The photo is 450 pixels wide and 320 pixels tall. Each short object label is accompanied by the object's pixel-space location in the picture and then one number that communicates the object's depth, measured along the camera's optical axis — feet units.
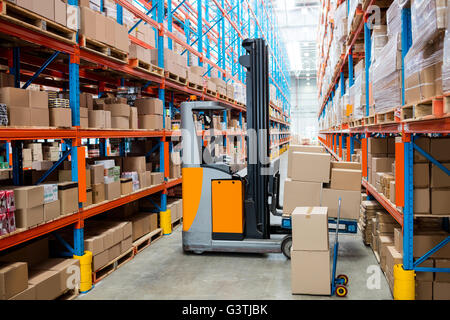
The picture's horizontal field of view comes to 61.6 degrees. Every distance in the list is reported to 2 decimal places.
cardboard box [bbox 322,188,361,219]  16.07
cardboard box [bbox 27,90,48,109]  11.56
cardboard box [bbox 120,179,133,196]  16.90
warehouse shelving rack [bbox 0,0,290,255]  11.32
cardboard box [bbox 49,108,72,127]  12.30
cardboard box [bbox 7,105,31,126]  10.92
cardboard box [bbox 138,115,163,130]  19.57
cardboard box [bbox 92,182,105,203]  14.84
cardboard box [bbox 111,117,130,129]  16.72
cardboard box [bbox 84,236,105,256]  14.02
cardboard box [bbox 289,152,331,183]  16.07
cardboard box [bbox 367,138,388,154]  17.26
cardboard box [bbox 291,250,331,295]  12.49
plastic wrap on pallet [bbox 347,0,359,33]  17.65
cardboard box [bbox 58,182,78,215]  12.59
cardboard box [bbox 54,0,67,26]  12.18
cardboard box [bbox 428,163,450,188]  10.92
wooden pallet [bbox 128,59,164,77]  17.61
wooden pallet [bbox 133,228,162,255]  17.94
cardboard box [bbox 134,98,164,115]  19.62
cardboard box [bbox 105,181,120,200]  15.56
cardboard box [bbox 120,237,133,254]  16.46
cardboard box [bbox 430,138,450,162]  10.80
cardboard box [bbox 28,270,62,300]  11.35
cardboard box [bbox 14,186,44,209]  11.00
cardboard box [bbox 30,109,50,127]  11.58
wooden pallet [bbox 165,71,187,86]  21.61
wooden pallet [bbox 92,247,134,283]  14.57
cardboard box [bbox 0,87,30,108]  10.97
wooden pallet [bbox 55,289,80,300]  12.79
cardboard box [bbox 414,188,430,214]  10.94
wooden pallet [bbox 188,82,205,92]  25.89
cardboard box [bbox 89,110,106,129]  14.80
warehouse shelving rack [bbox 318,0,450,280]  8.23
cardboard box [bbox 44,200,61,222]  11.84
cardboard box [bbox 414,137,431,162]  11.02
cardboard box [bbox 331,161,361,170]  17.17
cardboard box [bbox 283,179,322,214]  16.29
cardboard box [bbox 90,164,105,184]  14.93
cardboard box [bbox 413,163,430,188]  10.98
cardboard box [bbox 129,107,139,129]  18.02
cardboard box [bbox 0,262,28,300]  10.06
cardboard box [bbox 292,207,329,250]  12.55
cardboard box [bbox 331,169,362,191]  16.11
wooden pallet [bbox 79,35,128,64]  13.68
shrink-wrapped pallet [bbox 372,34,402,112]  11.34
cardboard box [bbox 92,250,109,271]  14.12
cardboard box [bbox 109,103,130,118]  16.79
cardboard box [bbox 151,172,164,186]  20.13
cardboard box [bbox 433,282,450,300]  11.37
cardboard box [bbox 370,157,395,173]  16.12
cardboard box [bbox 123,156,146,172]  18.89
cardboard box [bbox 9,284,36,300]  10.51
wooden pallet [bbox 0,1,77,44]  10.30
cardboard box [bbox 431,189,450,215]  10.89
